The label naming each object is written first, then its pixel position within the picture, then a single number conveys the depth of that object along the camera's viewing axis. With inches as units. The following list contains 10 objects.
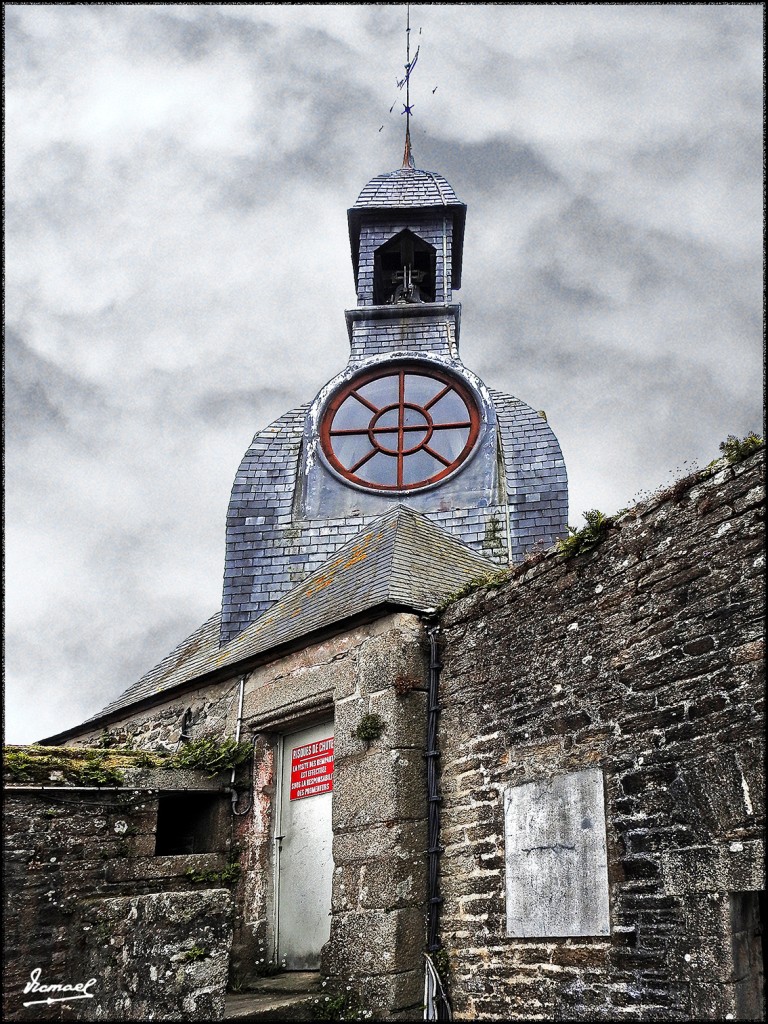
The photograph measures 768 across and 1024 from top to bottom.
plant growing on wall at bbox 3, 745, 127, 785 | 302.5
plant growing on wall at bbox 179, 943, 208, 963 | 226.1
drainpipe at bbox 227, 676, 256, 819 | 348.8
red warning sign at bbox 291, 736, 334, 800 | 335.0
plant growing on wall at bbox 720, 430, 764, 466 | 215.5
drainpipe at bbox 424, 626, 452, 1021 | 270.1
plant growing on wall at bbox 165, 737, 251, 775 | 353.1
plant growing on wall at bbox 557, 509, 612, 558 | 256.4
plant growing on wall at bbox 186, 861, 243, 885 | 337.7
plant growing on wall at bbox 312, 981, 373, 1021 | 274.1
